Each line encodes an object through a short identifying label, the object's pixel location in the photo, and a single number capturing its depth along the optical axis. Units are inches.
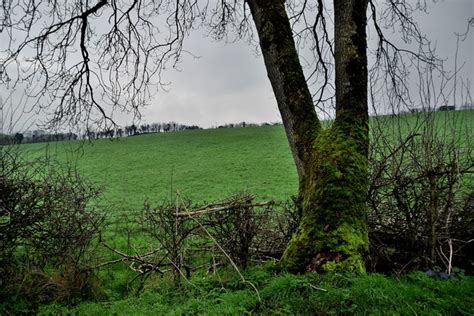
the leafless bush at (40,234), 234.5
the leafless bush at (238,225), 240.1
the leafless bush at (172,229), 234.1
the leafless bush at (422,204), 209.9
